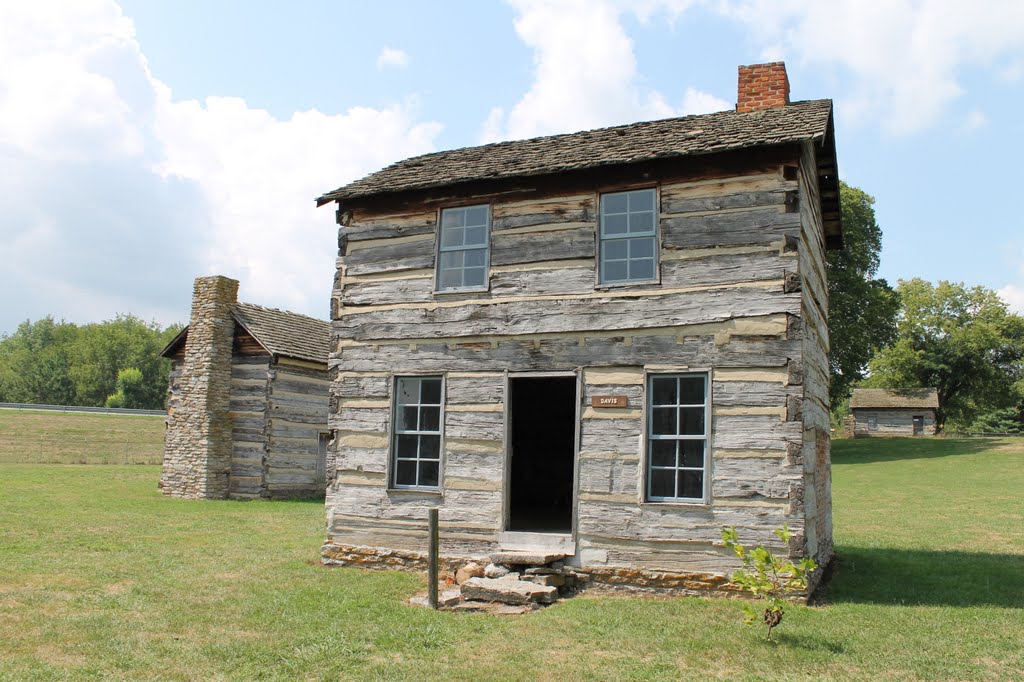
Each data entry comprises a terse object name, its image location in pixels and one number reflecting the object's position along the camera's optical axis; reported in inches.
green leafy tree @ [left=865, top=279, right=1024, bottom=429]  2199.8
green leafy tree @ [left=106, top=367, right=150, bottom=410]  3176.7
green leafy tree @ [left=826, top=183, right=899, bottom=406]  1551.4
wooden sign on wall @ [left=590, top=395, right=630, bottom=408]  424.5
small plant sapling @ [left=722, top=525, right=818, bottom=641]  318.3
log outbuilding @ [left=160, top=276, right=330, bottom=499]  939.3
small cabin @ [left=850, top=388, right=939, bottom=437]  2132.1
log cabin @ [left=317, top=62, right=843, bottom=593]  403.2
